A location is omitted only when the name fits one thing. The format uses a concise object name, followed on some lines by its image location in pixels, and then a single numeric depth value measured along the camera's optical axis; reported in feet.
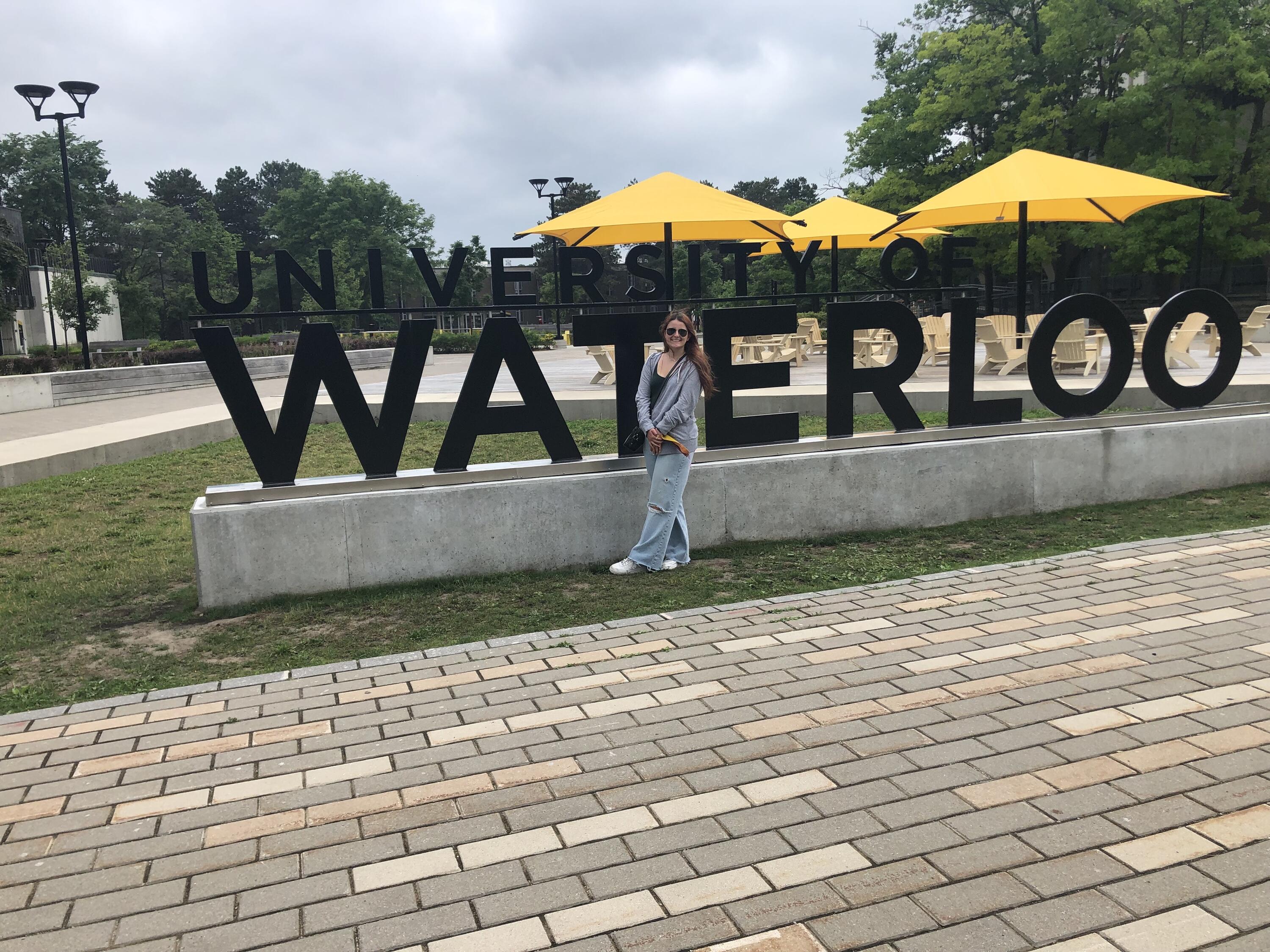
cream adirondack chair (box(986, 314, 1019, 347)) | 57.67
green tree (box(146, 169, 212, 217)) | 365.40
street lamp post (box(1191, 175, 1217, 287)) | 86.94
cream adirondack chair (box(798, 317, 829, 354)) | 73.51
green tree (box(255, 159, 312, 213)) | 388.98
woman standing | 20.48
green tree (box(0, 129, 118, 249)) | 255.91
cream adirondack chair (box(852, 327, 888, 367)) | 55.52
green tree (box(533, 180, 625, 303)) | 284.41
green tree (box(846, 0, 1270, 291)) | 96.89
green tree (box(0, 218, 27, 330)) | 146.30
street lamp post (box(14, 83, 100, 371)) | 70.74
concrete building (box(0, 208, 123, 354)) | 174.19
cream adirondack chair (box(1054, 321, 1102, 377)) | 48.49
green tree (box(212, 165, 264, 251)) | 374.02
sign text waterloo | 20.30
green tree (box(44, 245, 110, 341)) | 141.79
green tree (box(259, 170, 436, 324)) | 254.06
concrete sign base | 19.57
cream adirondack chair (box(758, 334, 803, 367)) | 65.10
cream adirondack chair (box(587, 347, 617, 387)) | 54.60
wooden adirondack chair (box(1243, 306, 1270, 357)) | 59.67
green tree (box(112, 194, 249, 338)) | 207.41
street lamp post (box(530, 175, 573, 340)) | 105.29
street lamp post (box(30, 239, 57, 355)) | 134.60
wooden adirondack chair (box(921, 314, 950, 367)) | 58.44
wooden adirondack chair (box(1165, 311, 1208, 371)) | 51.01
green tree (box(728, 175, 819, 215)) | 296.92
